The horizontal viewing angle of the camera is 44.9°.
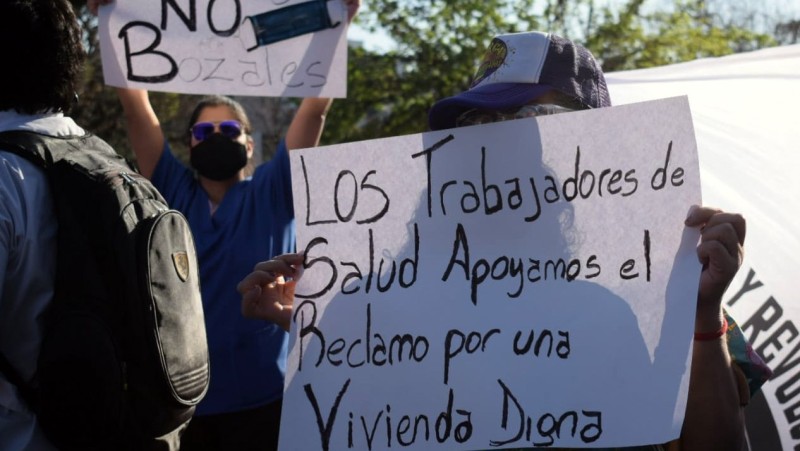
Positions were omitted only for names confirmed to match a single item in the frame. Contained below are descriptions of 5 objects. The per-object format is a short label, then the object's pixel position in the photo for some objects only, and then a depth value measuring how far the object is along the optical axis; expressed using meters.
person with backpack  1.82
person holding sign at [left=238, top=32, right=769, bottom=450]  1.68
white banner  2.78
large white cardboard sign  1.71
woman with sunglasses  3.25
